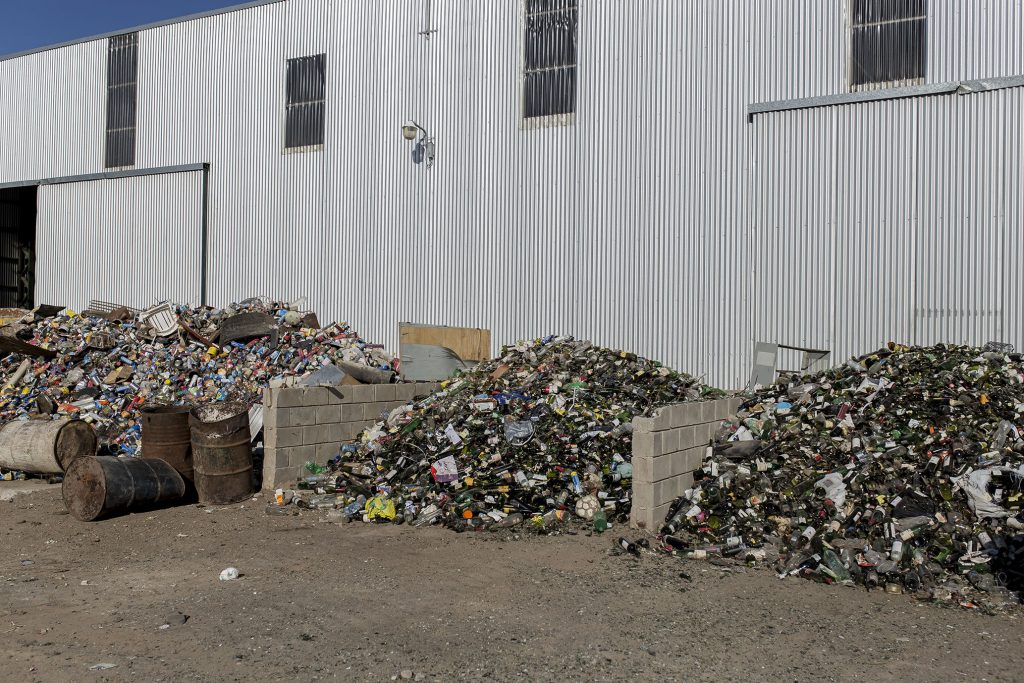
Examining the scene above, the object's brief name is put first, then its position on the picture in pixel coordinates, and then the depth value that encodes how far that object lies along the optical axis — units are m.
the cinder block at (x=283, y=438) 10.91
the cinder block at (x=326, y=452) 11.54
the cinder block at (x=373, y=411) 12.27
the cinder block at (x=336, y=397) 11.68
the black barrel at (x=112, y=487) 9.61
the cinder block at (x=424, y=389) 13.38
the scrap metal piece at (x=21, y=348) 16.77
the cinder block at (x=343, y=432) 11.73
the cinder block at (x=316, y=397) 11.30
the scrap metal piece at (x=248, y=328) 16.44
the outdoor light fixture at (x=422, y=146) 16.33
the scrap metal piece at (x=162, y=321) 16.88
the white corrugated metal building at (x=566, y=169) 12.28
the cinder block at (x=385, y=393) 12.48
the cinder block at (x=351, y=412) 11.92
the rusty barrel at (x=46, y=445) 11.76
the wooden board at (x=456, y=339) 15.73
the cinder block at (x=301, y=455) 11.14
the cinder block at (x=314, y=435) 11.37
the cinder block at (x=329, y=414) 11.54
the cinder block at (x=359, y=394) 12.00
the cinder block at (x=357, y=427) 12.08
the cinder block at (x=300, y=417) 11.10
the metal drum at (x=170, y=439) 10.53
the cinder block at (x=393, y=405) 12.69
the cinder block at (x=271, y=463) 10.88
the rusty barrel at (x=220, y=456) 10.41
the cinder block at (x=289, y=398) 10.88
